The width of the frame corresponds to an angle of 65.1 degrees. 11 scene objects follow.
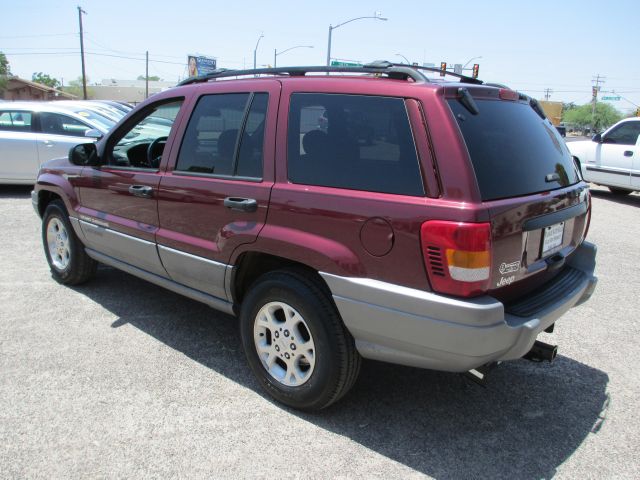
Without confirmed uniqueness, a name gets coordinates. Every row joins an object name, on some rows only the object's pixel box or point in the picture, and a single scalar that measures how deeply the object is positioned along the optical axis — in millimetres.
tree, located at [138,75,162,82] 126362
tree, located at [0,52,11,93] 55156
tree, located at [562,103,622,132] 117600
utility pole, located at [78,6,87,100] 43500
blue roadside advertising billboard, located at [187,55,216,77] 43272
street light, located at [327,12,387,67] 31103
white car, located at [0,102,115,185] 9141
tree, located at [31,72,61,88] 104062
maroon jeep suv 2273
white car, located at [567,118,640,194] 10367
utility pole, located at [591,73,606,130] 81200
